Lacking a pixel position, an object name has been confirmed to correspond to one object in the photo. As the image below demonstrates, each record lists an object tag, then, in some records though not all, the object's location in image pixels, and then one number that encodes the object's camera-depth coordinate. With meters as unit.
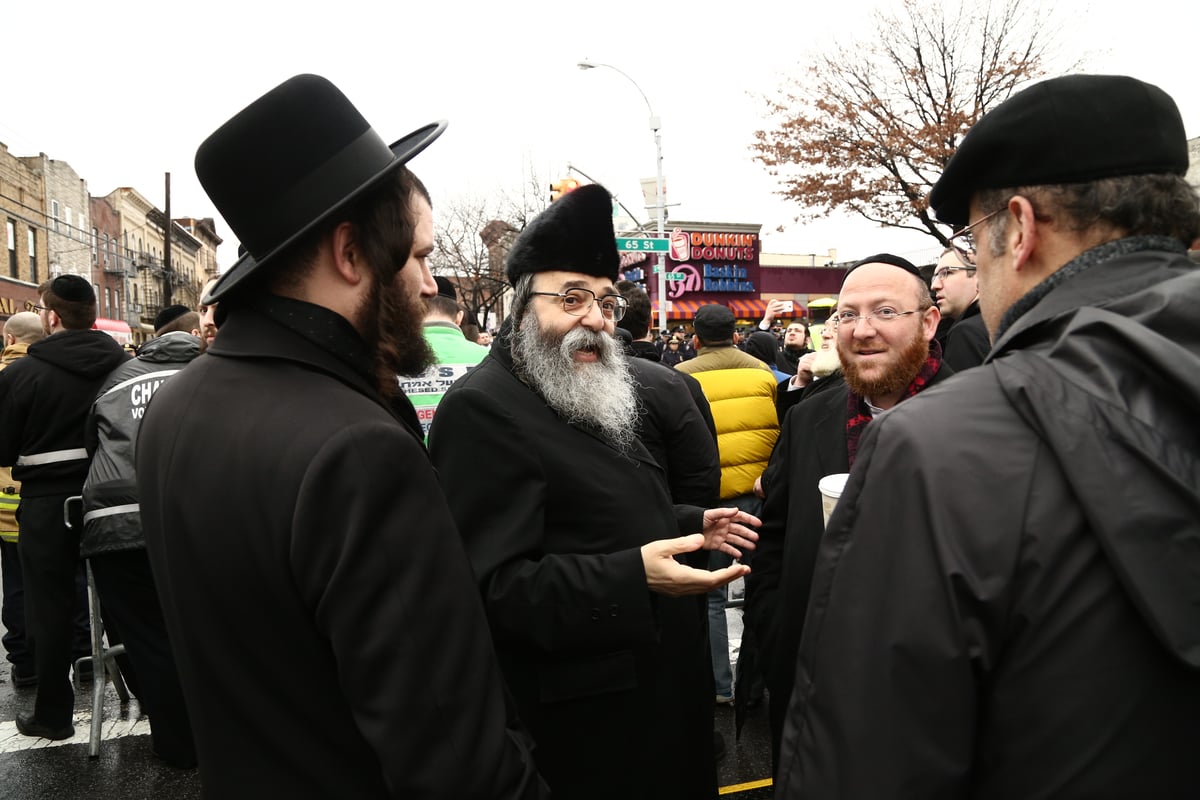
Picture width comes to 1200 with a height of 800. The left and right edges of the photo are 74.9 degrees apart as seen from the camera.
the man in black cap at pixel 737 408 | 5.40
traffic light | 11.34
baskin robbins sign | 38.31
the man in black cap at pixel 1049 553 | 1.02
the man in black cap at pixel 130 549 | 3.80
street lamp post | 19.34
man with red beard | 2.73
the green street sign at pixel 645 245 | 13.74
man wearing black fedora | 1.29
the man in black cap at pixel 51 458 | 4.45
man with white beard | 2.20
